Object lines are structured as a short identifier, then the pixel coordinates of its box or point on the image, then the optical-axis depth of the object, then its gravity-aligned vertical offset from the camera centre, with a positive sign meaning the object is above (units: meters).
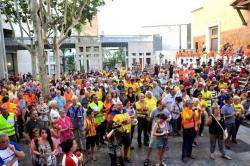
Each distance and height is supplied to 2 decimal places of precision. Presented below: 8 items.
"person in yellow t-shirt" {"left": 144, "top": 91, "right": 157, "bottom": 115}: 8.97 -1.32
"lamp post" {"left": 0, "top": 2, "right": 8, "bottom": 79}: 20.62 +0.02
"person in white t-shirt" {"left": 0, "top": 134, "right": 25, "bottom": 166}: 4.98 -1.57
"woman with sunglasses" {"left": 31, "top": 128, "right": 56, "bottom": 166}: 5.89 -1.77
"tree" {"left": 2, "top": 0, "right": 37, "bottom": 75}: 20.97 +3.53
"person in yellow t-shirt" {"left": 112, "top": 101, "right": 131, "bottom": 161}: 7.47 -1.56
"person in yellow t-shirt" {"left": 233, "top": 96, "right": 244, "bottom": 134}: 9.51 -1.69
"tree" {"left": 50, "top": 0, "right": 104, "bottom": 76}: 21.60 +3.48
